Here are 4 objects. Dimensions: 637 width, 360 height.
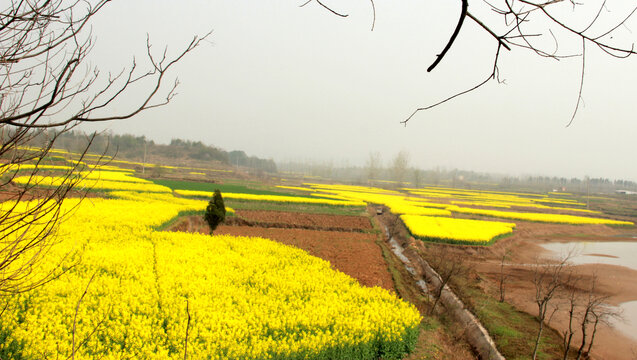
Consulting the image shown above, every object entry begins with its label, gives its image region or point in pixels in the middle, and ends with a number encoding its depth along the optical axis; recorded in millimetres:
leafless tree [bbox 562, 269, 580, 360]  13077
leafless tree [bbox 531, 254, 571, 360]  9502
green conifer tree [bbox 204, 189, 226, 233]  16688
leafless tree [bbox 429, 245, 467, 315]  14409
